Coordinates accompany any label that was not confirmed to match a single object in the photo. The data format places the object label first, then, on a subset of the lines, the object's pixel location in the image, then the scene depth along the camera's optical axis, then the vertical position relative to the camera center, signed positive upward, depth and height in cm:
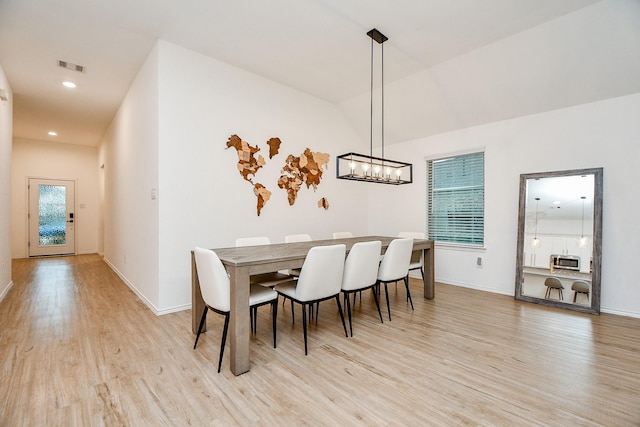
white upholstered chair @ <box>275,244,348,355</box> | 239 -58
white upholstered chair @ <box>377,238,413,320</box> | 318 -57
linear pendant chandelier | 321 +54
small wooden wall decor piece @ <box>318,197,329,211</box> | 510 +11
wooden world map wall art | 403 +63
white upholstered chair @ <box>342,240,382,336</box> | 280 -56
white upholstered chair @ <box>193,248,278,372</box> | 210 -60
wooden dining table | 210 -50
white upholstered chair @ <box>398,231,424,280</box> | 400 -71
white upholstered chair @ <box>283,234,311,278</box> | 365 -39
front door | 723 -27
